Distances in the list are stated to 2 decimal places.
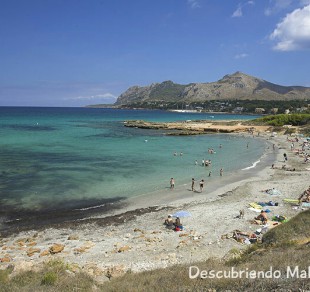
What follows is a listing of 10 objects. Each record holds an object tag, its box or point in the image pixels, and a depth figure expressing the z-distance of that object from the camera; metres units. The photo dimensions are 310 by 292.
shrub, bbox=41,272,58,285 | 8.92
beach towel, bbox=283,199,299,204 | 22.75
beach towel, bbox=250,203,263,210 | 21.59
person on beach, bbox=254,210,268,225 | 18.62
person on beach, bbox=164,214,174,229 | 18.62
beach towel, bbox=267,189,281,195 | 24.83
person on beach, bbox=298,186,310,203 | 22.73
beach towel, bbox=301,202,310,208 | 21.50
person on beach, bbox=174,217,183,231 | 18.01
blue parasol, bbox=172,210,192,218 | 19.98
